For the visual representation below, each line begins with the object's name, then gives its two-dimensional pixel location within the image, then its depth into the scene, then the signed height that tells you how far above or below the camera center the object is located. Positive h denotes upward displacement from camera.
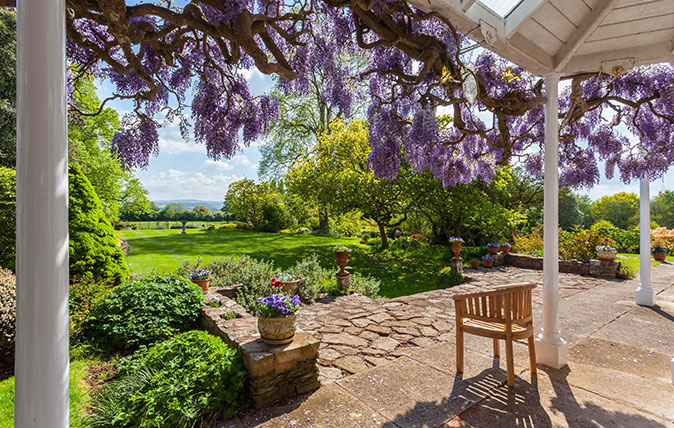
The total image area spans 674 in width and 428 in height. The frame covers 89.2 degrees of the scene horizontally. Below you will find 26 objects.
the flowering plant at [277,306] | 2.90 -0.80
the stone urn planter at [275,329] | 2.85 -0.98
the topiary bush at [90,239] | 4.66 -0.38
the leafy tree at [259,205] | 21.20 +0.51
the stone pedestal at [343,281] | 6.57 -1.31
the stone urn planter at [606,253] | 8.21 -0.96
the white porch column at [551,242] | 3.30 -0.27
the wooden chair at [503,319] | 2.91 -0.95
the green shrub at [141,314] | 3.67 -1.15
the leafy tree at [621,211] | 22.75 +0.19
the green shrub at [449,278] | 7.76 -1.49
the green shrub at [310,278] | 5.95 -1.25
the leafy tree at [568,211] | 19.38 +0.15
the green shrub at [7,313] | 3.32 -0.98
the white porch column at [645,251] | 5.38 -0.60
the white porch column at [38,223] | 1.13 -0.04
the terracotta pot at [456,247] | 8.91 -0.88
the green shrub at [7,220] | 4.50 -0.10
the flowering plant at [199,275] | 5.27 -0.96
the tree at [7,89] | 7.79 +2.95
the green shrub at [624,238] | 14.66 -1.07
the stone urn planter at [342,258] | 6.52 -0.85
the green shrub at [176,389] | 2.34 -1.30
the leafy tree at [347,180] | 11.41 +1.13
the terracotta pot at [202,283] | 5.25 -1.08
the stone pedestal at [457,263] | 8.80 -1.29
